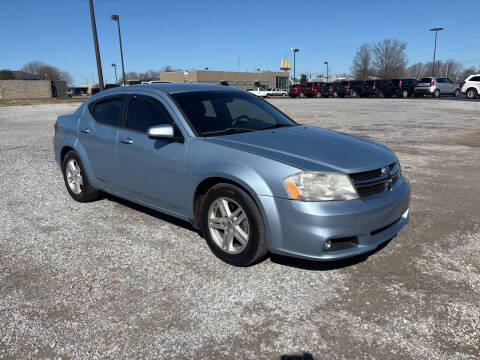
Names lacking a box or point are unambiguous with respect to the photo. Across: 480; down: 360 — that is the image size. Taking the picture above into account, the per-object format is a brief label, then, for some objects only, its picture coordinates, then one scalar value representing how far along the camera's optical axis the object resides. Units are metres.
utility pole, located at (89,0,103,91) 18.55
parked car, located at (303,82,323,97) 45.34
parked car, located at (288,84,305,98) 46.72
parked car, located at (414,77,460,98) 35.12
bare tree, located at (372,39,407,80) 87.36
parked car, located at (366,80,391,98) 39.90
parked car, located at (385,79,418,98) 38.06
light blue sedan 3.14
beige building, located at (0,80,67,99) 44.06
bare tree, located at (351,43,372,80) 89.19
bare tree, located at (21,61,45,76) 132.31
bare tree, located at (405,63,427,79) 138.62
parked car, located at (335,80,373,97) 41.69
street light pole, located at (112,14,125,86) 30.09
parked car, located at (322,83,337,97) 44.59
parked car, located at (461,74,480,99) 31.11
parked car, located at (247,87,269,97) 56.60
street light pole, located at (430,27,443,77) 62.48
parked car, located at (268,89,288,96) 64.55
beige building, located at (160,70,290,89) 97.25
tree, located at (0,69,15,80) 102.40
